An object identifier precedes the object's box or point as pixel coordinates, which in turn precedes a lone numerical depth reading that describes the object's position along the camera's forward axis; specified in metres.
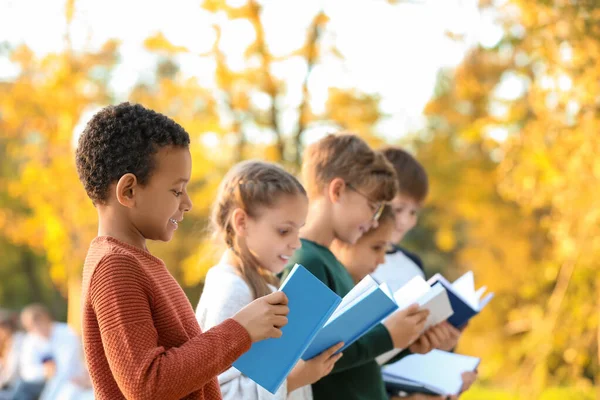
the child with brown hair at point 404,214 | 3.79
